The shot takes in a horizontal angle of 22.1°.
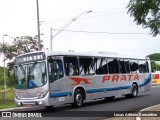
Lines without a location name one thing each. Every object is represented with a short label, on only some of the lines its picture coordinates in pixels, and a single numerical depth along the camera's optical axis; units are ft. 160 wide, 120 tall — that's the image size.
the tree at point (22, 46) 235.40
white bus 62.59
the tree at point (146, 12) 58.80
